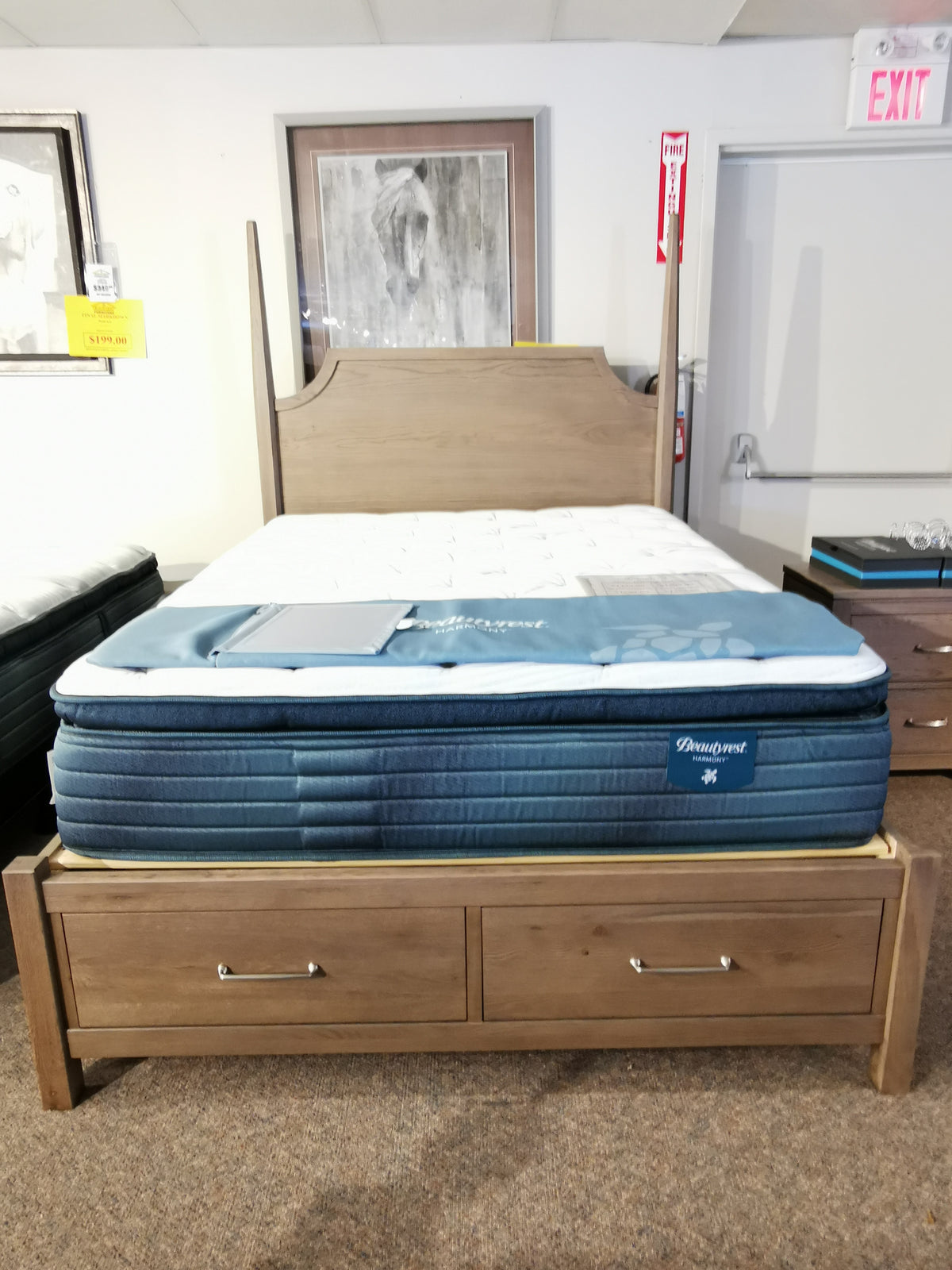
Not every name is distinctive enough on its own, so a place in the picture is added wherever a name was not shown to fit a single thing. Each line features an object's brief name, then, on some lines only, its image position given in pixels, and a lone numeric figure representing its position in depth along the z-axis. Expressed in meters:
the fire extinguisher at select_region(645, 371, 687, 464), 2.77
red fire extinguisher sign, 2.62
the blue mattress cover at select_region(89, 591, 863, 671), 1.20
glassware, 2.30
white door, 2.69
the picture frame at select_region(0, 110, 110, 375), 2.60
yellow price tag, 2.70
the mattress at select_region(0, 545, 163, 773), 1.84
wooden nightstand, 2.21
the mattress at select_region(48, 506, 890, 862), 1.17
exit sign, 2.52
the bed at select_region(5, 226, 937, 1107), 1.18
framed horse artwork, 2.62
